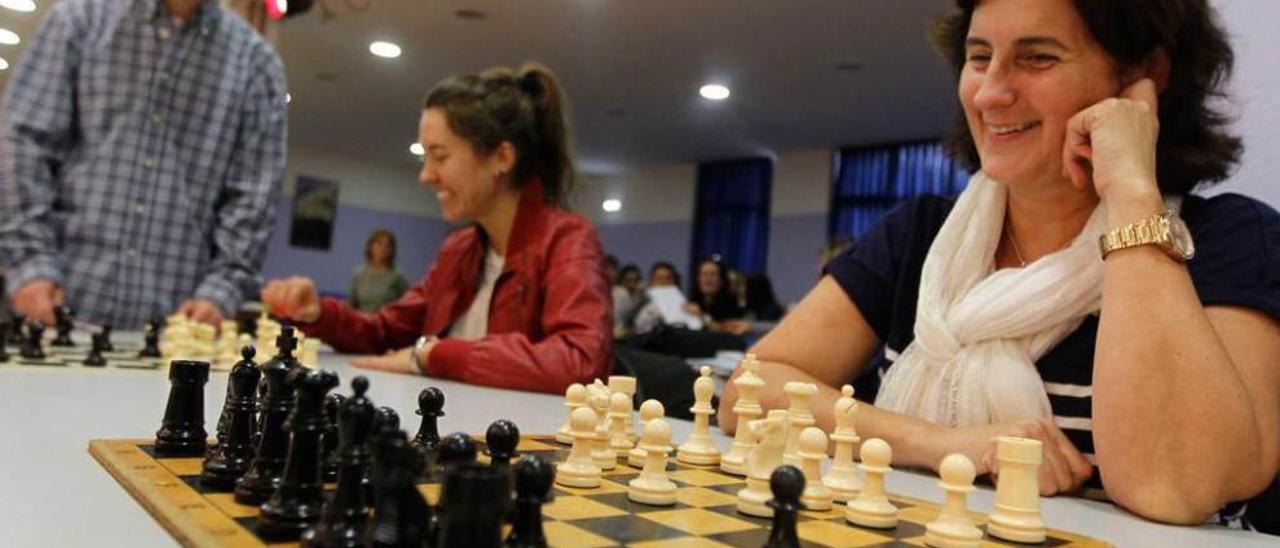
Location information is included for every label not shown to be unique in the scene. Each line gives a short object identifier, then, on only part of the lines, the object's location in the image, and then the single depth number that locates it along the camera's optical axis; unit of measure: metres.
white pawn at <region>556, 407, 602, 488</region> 0.88
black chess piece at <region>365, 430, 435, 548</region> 0.56
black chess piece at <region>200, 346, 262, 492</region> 0.77
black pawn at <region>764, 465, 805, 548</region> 0.66
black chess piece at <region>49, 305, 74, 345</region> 2.01
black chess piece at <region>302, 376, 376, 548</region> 0.59
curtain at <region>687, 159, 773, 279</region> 12.06
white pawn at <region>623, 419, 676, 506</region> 0.83
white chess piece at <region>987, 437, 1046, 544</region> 0.82
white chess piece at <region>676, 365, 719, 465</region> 1.09
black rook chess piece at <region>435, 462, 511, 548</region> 0.51
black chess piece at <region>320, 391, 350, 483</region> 0.79
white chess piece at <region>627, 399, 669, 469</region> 1.03
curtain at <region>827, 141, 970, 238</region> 10.27
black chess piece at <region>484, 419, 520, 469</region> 0.76
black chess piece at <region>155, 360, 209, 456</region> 0.91
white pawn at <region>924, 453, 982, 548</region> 0.77
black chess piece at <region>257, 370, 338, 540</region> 0.63
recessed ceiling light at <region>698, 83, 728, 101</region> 8.38
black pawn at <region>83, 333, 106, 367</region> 1.72
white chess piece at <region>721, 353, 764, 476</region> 1.04
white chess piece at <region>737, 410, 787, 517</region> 0.82
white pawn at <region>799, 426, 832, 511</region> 0.91
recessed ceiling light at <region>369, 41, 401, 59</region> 7.58
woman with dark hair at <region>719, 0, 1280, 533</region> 1.11
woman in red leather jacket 2.14
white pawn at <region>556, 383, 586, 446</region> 1.10
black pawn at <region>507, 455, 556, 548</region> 0.61
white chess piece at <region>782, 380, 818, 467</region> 1.03
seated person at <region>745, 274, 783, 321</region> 8.71
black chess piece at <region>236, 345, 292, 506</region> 0.72
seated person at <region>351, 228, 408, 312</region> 8.47
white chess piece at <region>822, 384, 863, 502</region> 0.93
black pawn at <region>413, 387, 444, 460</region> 0.95
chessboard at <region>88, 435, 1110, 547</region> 0.66
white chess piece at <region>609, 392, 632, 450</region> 1.09
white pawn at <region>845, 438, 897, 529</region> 0.83
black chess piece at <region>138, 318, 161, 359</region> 1.96
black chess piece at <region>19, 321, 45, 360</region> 1.74
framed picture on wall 12.91
